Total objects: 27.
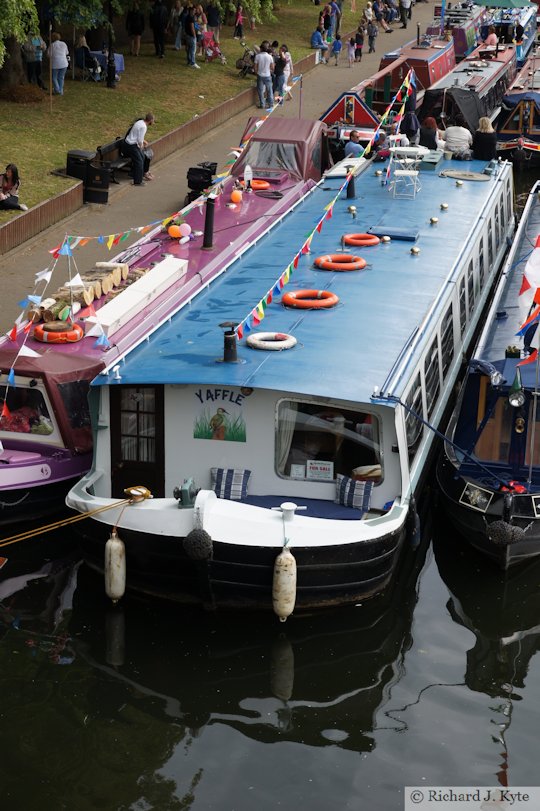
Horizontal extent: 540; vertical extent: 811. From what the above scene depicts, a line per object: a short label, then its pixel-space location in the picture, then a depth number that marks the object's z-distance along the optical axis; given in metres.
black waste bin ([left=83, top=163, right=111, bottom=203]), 27.44
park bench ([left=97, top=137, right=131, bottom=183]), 28.63
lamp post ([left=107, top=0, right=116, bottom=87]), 35.75
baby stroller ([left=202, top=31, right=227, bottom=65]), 42.09
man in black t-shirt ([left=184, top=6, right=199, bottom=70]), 39.76
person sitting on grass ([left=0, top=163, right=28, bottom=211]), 24.59
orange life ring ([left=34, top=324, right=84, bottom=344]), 15.66
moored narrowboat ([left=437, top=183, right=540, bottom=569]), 14.24
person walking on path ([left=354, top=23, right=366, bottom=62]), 45.69
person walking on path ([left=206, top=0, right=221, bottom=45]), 42.53
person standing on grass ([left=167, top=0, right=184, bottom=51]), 42.09
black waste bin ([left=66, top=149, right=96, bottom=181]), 27.62
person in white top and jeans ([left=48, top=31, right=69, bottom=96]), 33.06
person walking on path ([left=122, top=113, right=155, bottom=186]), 28.61
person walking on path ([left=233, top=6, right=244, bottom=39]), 44.97
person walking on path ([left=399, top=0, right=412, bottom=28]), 55.42
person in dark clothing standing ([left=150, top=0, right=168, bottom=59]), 39.94
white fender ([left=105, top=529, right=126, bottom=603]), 13.25
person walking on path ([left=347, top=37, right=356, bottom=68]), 45.34
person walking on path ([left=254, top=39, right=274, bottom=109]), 37.06
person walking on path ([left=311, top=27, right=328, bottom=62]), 46.38
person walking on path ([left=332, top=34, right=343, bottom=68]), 45.62
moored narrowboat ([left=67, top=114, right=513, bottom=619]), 13.05
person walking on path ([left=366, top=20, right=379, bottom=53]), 47.72
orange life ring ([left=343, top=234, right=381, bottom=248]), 18.20
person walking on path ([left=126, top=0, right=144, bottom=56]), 39.94
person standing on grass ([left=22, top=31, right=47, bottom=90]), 32.88
